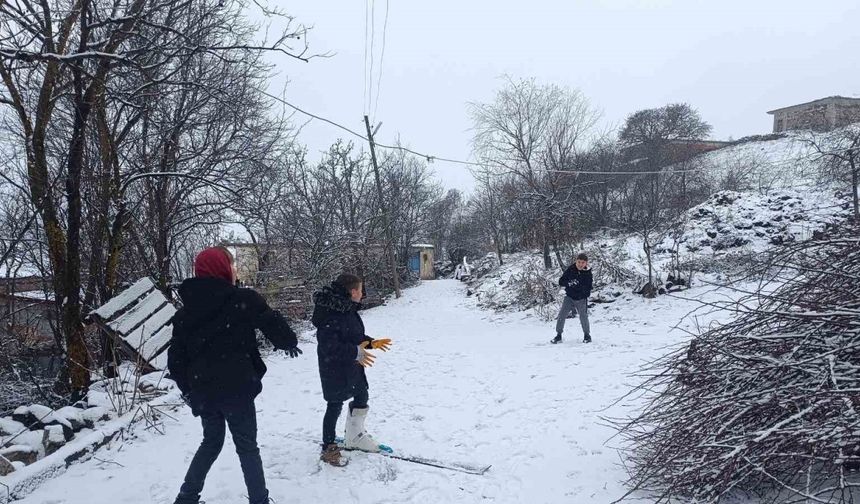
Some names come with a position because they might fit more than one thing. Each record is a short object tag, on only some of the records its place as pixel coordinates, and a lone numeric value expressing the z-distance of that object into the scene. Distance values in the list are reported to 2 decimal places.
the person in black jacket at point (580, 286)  9.03
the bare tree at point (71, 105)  4.68
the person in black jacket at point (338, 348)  4.05
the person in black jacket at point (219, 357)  3.09
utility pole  20.95
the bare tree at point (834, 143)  8.66
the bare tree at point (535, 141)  19.78
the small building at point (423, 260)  36.97
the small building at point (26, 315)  6.99
